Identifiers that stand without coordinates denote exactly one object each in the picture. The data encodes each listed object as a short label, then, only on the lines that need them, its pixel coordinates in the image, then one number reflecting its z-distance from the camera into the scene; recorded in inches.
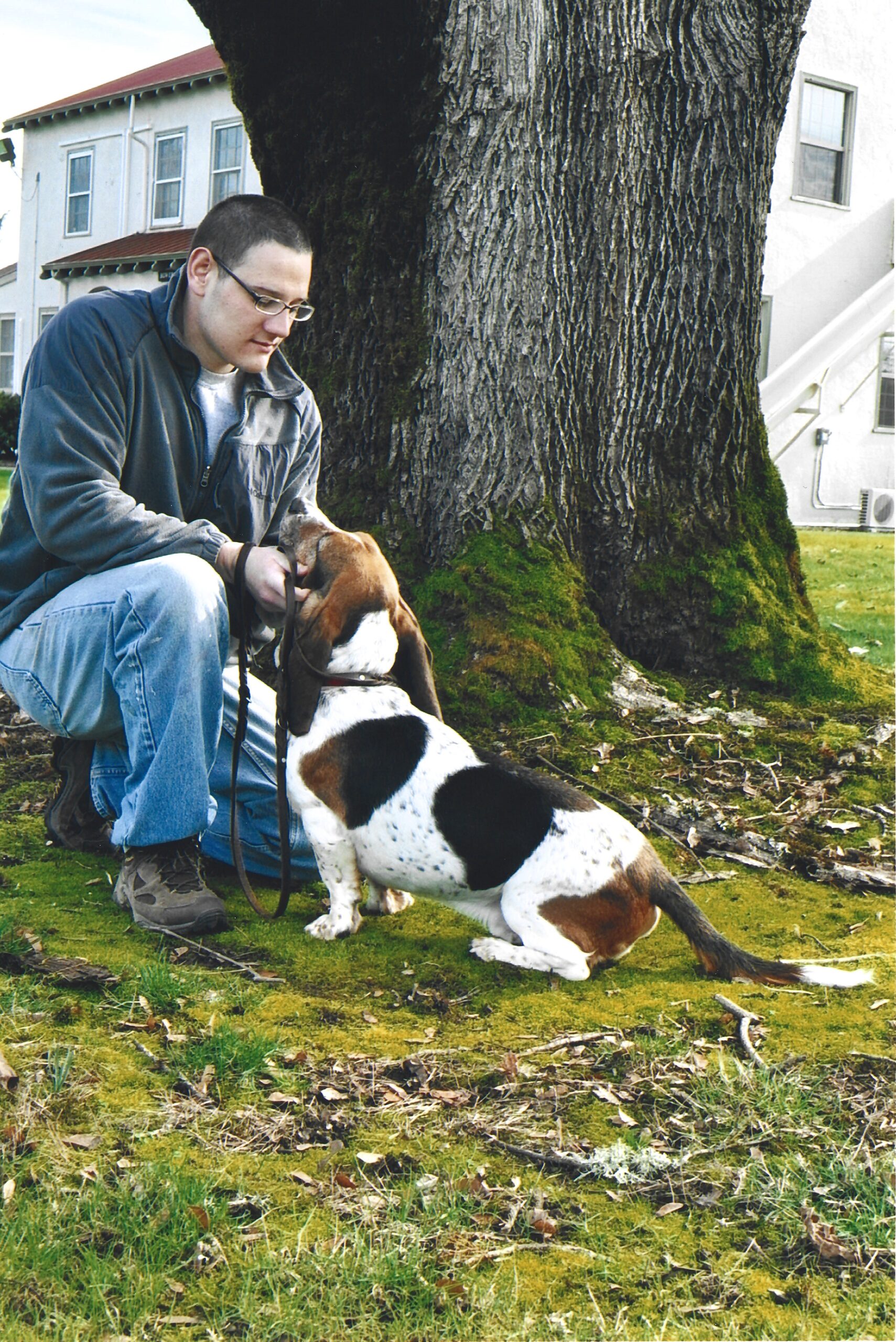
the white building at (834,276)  733.9
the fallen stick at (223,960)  140.9
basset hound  145.2
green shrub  1078.4
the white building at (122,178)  890.1
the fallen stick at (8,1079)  110.0
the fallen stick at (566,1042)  124.9
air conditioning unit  777.6
